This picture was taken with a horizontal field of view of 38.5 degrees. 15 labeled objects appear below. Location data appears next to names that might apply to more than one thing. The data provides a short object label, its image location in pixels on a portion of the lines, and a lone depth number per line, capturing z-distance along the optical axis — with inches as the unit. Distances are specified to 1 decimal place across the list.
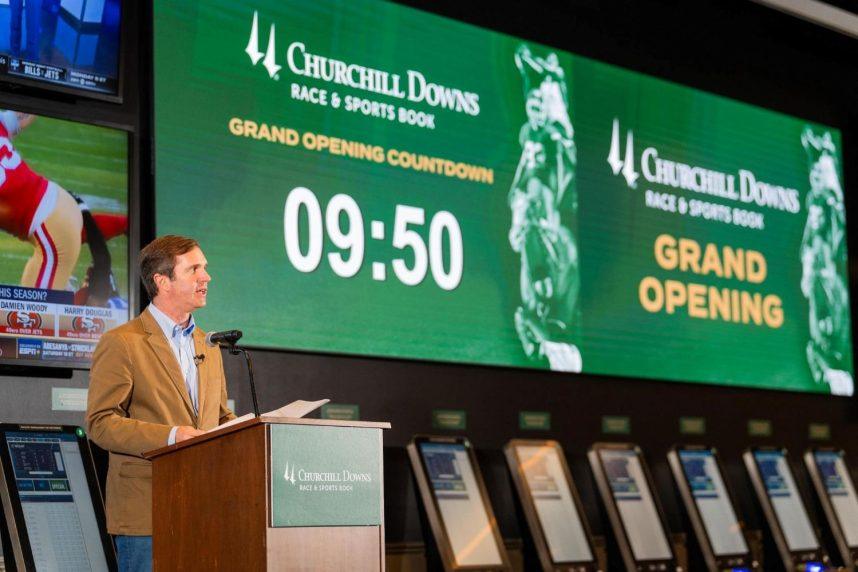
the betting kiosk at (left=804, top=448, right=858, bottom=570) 282.5
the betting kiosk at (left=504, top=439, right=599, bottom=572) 231.1
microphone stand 125.4
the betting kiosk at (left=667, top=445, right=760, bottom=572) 259.0
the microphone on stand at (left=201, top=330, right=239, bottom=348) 129.7
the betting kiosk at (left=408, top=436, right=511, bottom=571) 216.4
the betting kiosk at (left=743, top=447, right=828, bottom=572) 271.2
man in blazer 142.6
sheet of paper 124.9
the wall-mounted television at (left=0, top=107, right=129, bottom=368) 176.1
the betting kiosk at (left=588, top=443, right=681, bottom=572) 244.2
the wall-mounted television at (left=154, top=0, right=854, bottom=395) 206.7
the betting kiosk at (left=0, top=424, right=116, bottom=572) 163.9
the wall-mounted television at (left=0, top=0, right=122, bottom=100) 182.7
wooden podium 115.9
